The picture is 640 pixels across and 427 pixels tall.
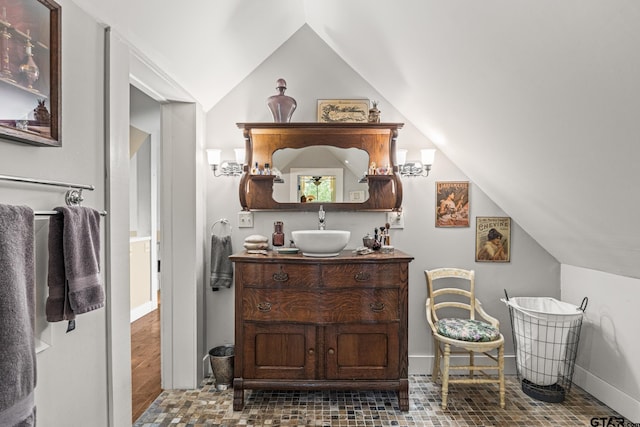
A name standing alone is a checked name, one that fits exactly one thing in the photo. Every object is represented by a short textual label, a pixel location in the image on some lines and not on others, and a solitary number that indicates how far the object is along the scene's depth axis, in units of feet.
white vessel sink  7.48
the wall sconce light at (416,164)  8.63
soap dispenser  8.64
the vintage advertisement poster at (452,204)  9.05
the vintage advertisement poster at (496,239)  9.03
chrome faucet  8.79
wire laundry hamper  7.36
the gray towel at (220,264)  8.70
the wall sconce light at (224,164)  8.67
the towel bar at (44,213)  3.49
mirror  8.82
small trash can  8.16
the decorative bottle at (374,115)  8.61
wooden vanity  7.30
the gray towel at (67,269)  3.81
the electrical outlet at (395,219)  9.04
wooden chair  7.40
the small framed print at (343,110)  9.04
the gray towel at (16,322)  2.99
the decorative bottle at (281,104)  8.48
